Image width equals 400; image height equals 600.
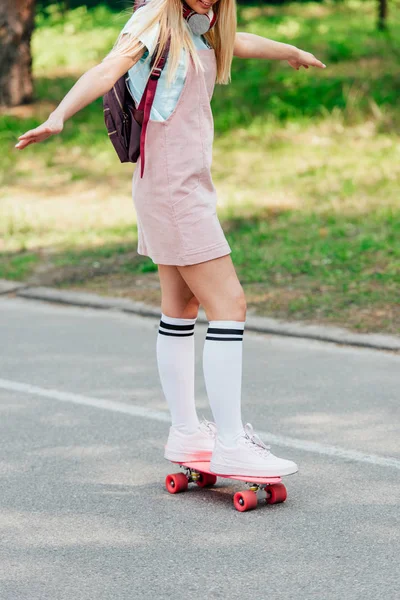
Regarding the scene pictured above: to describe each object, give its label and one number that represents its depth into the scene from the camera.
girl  7.26
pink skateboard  7.61
